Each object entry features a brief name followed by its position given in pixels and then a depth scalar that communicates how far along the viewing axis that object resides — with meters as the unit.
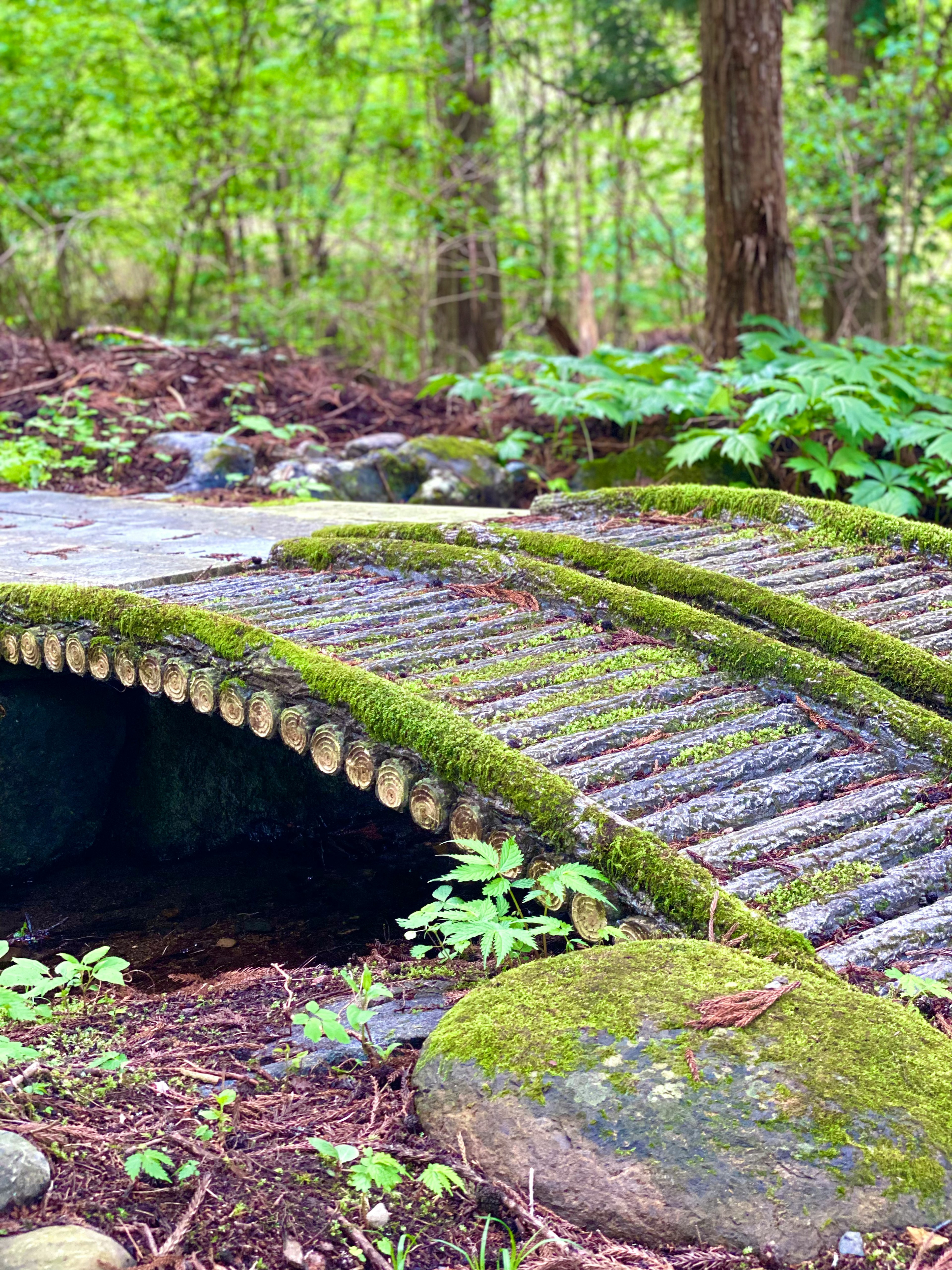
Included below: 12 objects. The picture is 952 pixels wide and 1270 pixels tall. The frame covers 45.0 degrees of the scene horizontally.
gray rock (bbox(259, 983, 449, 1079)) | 2.78
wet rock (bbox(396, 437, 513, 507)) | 8.57
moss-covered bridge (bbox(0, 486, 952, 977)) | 3.07
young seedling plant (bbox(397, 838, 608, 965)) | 2.82
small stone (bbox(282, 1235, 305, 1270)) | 2.01
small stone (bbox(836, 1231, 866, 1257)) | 1.99
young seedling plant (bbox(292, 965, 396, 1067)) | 2.45
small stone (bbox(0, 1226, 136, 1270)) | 1.88
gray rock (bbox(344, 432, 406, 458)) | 9.38
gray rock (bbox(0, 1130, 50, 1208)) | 2.08
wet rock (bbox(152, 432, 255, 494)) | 8.94
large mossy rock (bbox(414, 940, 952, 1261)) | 2.09
